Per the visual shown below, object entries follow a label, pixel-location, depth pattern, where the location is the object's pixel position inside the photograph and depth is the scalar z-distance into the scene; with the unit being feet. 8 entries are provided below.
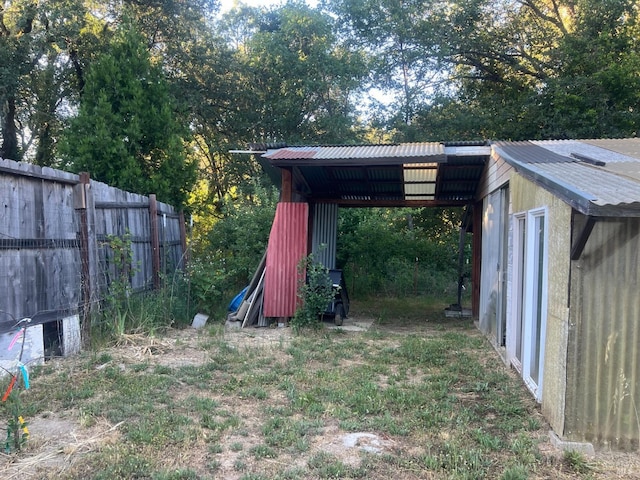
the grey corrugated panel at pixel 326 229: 35.68
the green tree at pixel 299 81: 49.37
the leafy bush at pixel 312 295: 24.61
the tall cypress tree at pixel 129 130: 30.17
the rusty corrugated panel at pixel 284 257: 26.07
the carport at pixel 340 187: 24.13
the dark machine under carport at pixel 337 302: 27.04
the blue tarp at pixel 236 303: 27.43
